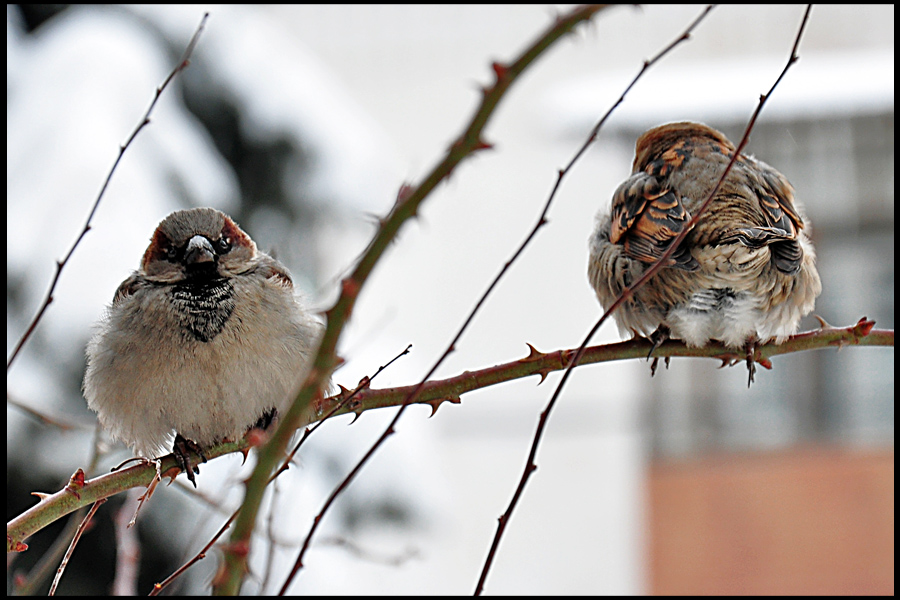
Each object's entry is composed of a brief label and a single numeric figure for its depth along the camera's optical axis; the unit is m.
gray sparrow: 2.74
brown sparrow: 2.77
